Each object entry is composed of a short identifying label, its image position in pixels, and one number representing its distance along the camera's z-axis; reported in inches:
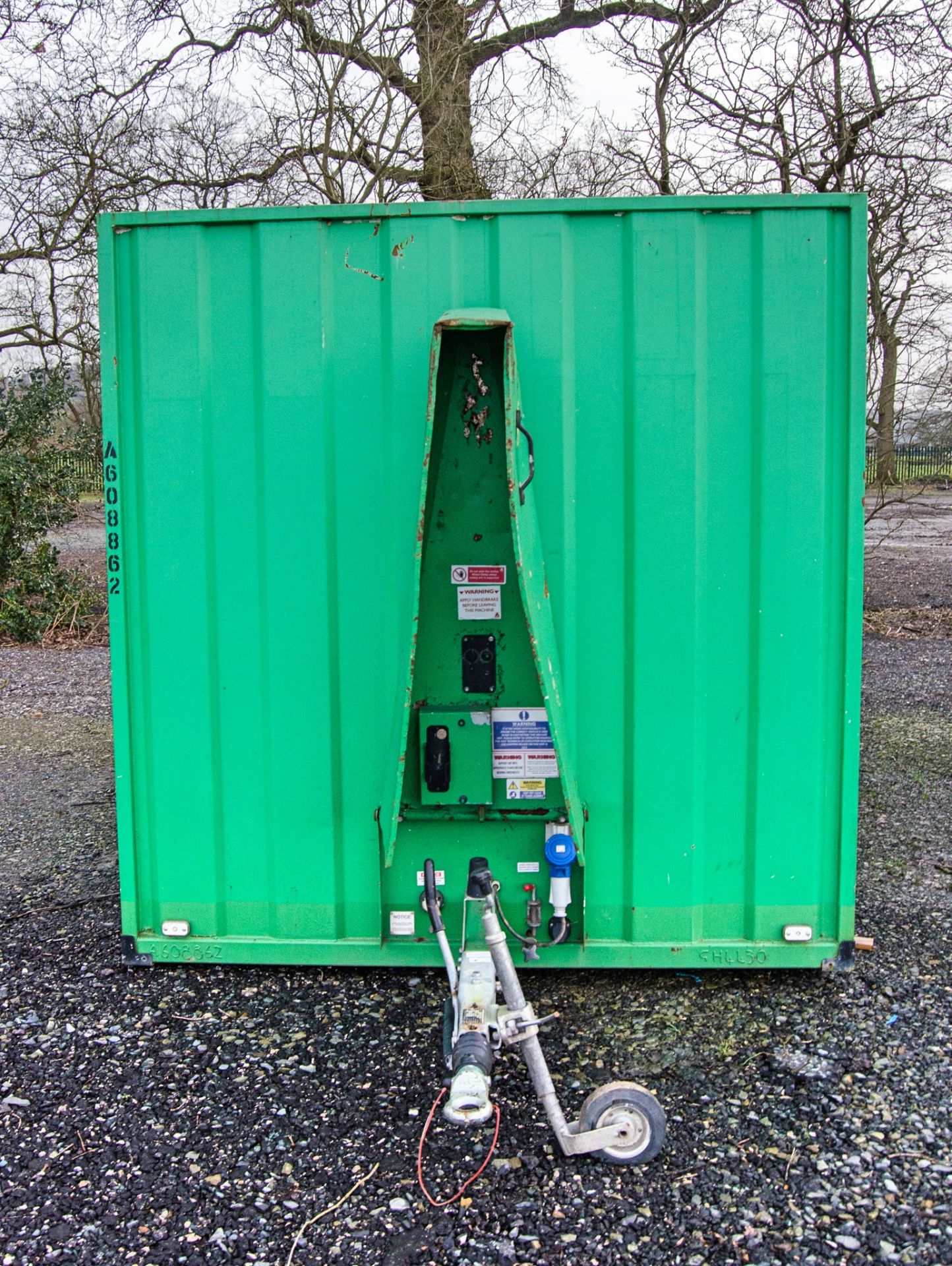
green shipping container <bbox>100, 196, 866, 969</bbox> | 142.6
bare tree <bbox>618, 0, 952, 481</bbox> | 323.3
